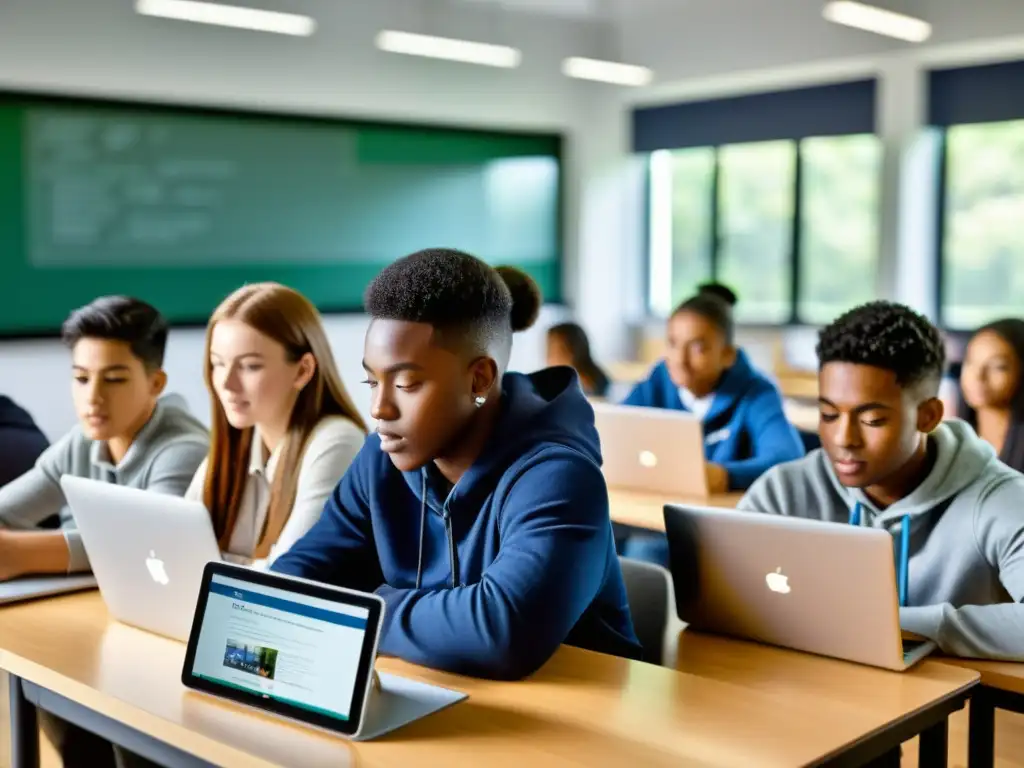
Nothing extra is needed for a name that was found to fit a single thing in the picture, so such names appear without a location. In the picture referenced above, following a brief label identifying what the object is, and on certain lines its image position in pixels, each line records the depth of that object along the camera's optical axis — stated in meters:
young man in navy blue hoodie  1.64
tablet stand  1.48
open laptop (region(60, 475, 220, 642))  1.83
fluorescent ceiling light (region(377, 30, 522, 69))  6.80
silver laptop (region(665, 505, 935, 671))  1.74
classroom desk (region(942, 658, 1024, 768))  1.78
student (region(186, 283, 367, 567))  2.31
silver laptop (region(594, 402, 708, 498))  3.32
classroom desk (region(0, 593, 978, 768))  1.40
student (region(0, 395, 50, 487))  3.33
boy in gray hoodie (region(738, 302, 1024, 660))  2.03
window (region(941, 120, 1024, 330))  6.87
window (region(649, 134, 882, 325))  7.62
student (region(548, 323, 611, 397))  4.67
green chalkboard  6.14
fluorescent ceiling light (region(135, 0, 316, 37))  5.76
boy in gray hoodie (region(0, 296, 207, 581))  2.54
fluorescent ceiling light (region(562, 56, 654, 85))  7.52
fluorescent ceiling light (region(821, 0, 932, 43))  5.98
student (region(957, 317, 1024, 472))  3.42
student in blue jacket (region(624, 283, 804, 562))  3.61
